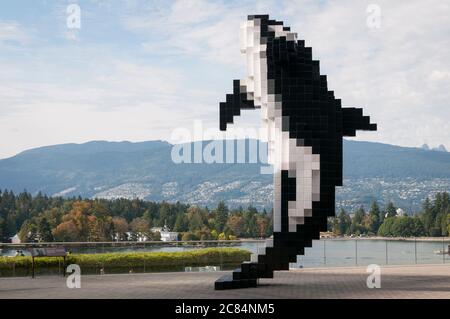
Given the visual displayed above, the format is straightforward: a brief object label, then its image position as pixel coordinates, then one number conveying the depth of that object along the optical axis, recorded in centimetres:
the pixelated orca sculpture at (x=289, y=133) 1961
